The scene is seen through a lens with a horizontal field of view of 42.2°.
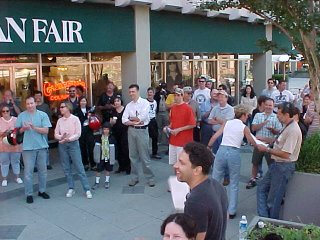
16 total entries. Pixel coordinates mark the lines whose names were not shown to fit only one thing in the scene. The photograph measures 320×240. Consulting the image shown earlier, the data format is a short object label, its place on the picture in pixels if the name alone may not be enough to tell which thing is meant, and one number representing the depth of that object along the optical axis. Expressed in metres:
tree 5.85
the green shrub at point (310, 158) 5.73
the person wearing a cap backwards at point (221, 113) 7.75
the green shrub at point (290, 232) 4.04
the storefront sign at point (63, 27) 8.41
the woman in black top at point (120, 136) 8.68
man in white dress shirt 7.75
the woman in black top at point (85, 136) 8.92
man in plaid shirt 7.14
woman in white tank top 6.11
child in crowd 7.67
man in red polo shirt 7.32
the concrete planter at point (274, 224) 4.46
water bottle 4.29
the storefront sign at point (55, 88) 11.04
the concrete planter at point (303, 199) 5.47
